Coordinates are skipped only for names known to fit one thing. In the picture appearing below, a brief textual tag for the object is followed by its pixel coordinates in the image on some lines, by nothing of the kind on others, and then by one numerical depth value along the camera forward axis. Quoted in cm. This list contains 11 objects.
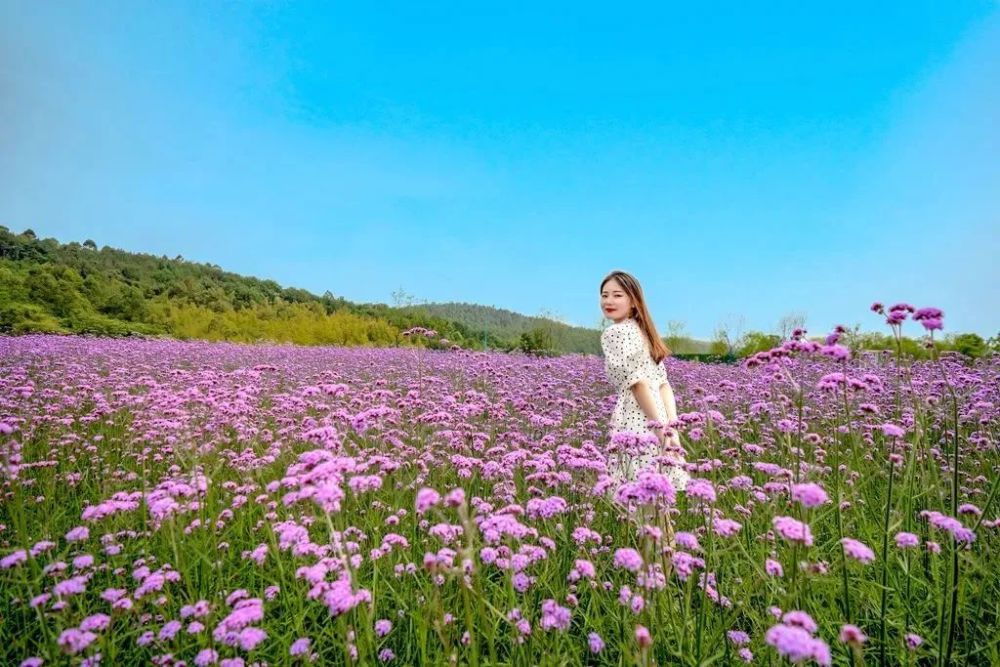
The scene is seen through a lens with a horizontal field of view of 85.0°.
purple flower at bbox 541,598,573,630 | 211
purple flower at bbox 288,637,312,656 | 200
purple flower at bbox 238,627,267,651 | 187
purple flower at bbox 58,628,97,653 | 182
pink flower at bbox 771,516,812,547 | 176
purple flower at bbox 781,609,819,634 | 136
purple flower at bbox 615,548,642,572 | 201
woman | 415
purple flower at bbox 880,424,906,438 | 228
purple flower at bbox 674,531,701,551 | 220
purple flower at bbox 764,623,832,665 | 121
